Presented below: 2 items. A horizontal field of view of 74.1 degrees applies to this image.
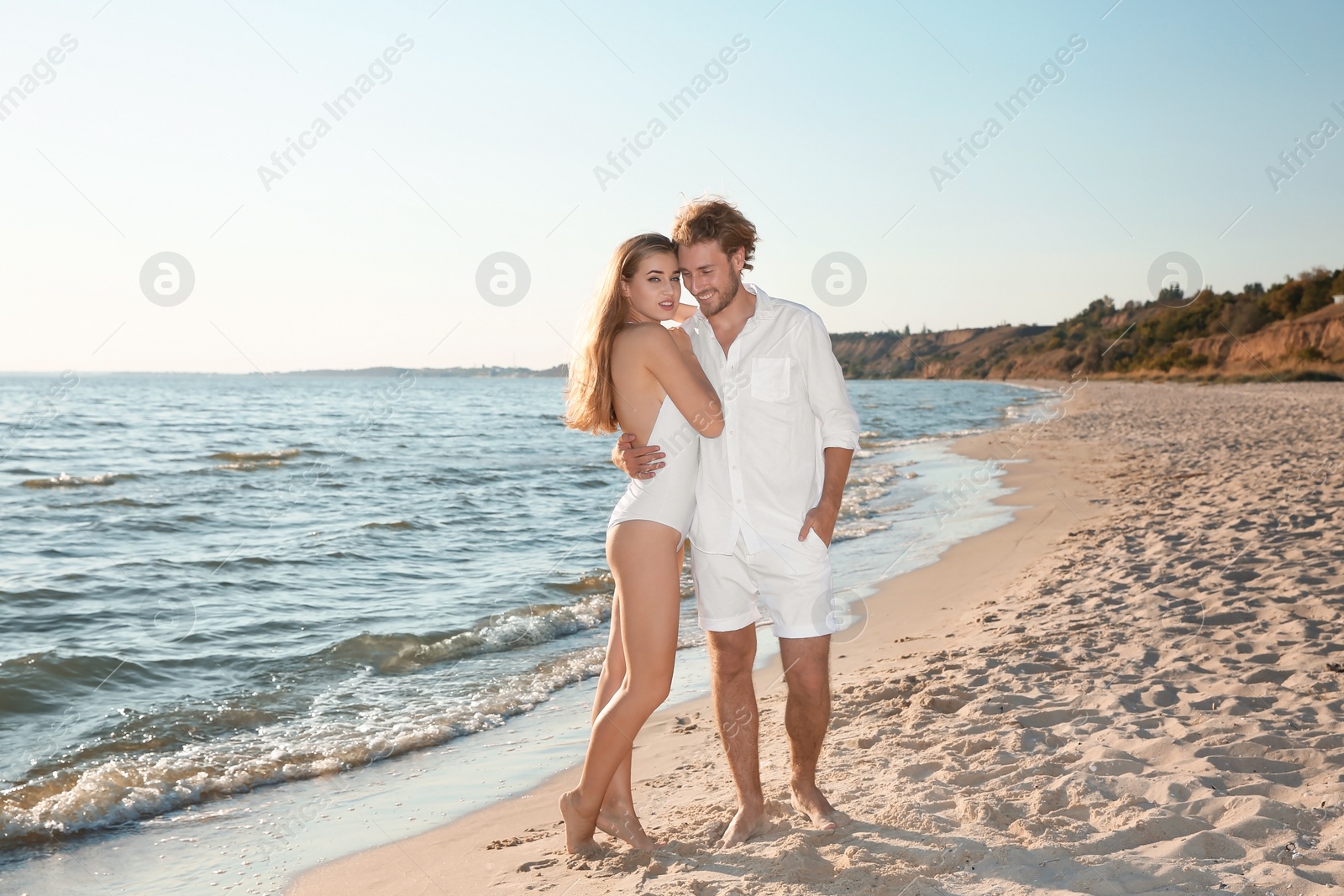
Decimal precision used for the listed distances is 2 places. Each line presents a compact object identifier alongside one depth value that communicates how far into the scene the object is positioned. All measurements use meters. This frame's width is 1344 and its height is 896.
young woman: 3.10
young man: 3.14
